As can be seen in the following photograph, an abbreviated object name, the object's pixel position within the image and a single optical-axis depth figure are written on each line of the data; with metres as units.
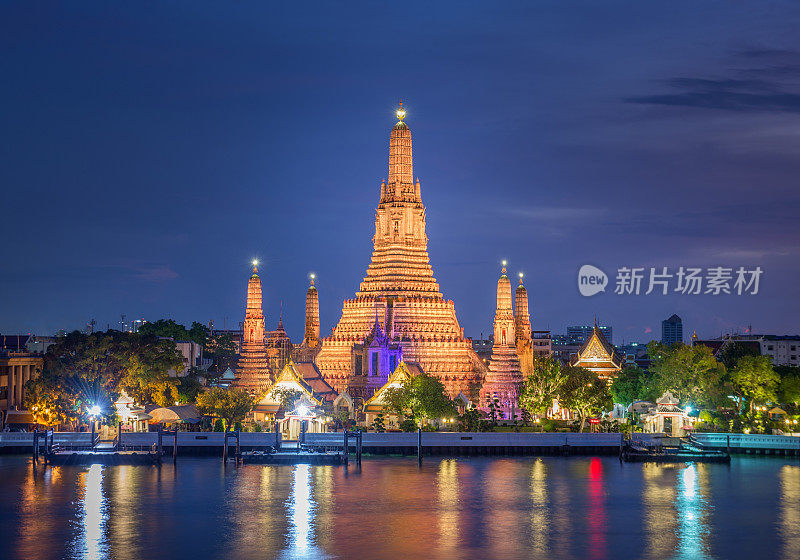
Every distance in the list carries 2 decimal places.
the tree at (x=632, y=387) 124.06
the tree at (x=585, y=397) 116.25
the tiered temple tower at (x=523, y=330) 144.88
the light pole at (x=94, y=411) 108.81
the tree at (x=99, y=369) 109.12
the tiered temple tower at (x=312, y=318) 147.38
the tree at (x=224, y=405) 114.56
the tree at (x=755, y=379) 121.12
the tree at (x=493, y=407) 118.16
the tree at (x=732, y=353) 143.12
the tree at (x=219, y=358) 197.00
